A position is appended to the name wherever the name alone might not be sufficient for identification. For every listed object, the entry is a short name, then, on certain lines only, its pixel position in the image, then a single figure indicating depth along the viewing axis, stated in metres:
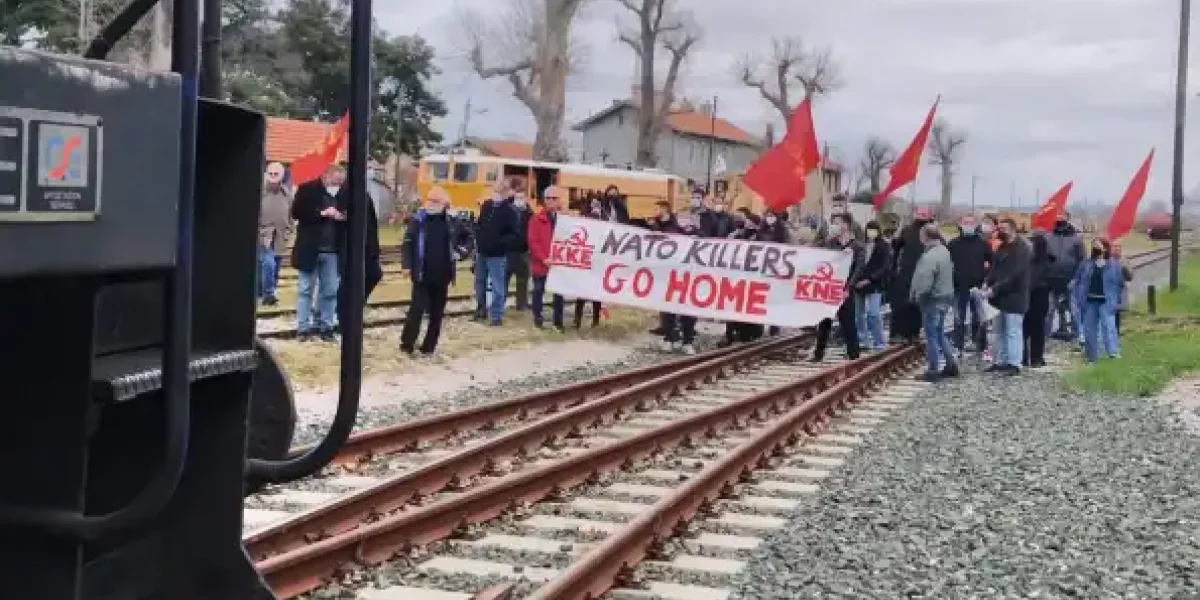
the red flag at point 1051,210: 22.81
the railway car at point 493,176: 41.16
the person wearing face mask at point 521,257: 20.22
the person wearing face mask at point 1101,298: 19.02
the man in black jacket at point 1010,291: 17.39
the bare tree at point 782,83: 88.44
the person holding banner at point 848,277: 18.41
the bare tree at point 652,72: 56.19
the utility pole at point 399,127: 54.36
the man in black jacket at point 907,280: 19.14
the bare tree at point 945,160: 92.31
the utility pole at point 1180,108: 32.31
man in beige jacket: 17.14
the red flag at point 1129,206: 22.59
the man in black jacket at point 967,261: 18.53
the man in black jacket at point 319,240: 15.18
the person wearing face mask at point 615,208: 21.45
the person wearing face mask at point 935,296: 17.23
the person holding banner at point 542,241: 19.94
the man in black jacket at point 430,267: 15.89
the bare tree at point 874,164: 100.44
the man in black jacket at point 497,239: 19.41
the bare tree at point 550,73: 39.88
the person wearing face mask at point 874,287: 19.12
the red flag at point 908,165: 20.33
